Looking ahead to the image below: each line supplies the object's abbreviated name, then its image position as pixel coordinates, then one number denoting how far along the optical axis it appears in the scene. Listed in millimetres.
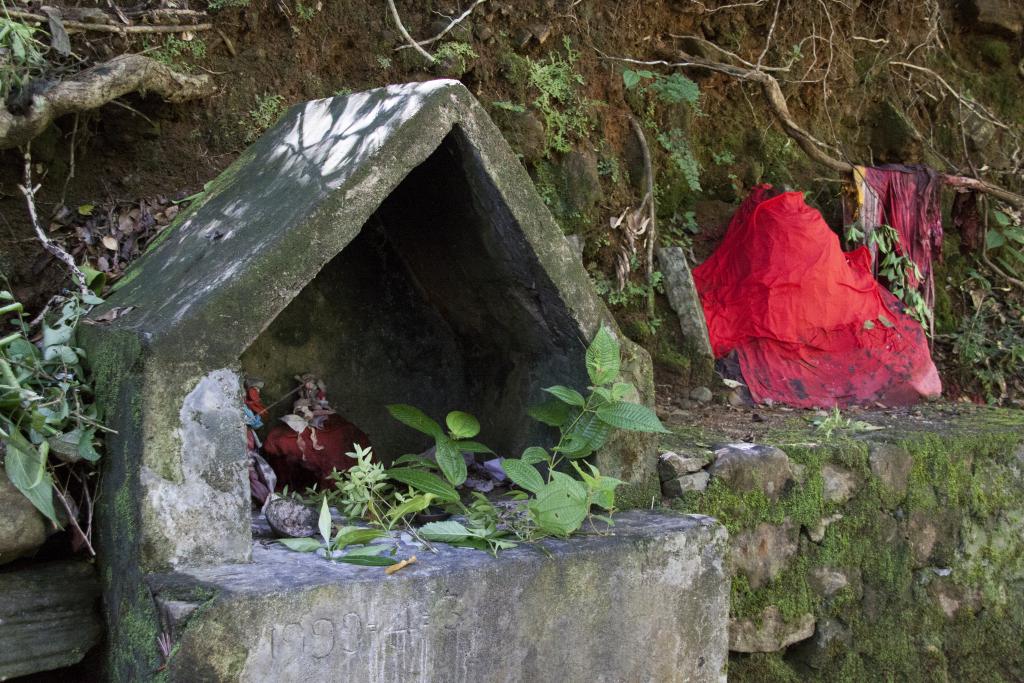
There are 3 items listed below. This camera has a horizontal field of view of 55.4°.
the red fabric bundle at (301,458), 2986
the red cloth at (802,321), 4797
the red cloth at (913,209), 5578
